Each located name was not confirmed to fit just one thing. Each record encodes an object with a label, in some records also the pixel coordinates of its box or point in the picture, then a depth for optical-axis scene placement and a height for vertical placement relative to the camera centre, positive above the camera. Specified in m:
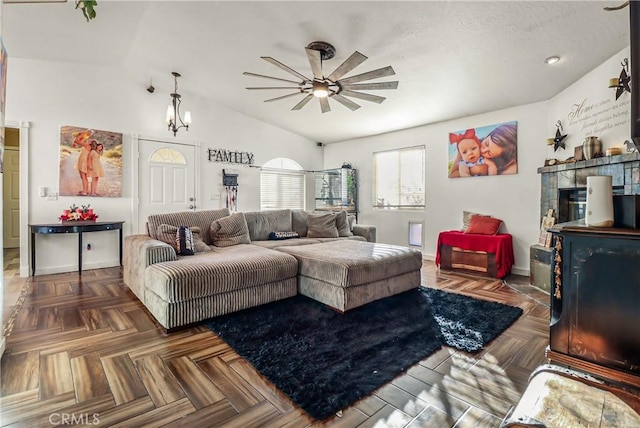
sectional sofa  2.59 -0.56
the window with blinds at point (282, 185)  6.62 +0.52
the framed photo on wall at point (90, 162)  4.54 +0.69
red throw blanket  4.27 -0.48
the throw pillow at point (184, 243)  3.25 -0.35
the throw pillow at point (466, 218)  4.99 -0.14
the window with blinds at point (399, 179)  5.80 +0.59
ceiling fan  2.72 +1.23
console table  4.10 -0.26
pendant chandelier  4.37 +1.54
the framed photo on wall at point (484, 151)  4.61 +0.90
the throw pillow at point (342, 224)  4.98 -0.24
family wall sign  5.82 +1.00
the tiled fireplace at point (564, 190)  3.01 +0.22
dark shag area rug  1.81 -0.97
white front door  5.18 +0.52
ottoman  2.89 -0.61
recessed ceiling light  3.21 +1.54
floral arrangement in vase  4.48 -0.08
